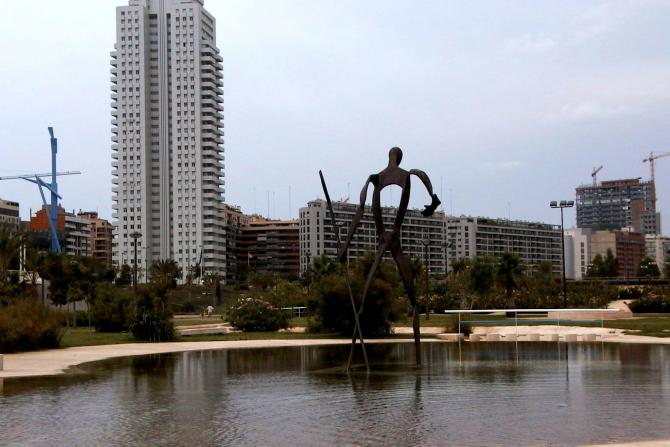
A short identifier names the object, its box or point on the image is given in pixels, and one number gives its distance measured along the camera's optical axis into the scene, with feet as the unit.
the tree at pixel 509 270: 198.70
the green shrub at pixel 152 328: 102.01
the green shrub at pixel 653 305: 178.19
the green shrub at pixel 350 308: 108.99
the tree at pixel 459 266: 298.68
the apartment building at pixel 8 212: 625.86
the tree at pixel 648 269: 492.33
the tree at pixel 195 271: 408.05
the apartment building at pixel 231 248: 587.27
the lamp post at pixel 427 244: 155.43
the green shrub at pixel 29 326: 81.10
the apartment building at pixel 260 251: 651.66
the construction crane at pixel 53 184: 478.18
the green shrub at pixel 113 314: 129.90
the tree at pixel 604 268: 513.45
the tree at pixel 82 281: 160.97
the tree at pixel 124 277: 369.22
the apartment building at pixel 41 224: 542.16
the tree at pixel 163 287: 138.16
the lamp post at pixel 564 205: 160.91
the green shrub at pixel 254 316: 126.52
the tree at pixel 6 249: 140.36
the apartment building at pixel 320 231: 612.70
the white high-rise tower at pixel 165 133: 513.45
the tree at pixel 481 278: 204.33
